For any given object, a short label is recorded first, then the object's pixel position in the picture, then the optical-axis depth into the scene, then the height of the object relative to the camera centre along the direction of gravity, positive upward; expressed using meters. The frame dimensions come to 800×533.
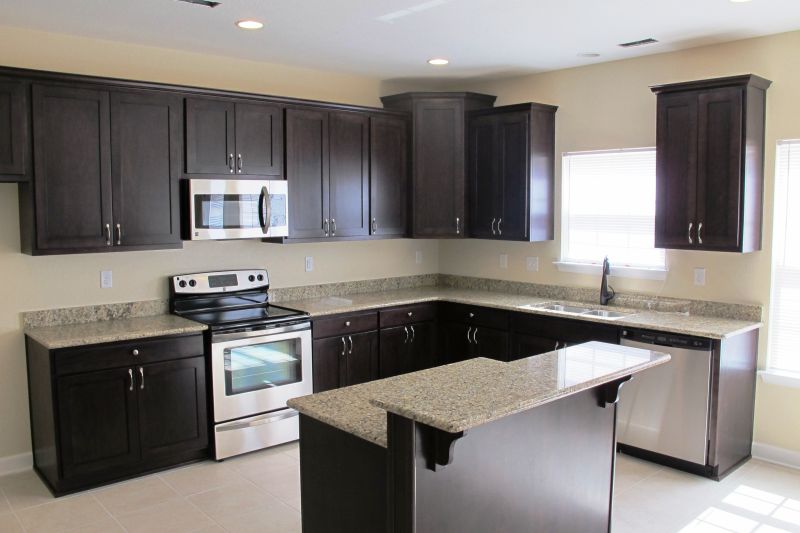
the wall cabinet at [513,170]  5.15 +0.39
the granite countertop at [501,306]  4.07 -0.62
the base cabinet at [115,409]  3.74 -1.07
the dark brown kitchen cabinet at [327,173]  4.86 +0.36
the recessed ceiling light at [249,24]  3.84 +1.13
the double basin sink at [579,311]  4.69 -0.65
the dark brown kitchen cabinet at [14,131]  3.65 +0.50
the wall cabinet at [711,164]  4.02 +0.34
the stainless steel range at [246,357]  4.27 -0.88
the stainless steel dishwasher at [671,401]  3.98 -1.10
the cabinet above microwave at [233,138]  4.32 +0.56
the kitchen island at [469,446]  2.10 -0.80
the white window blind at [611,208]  4.79 +0.09
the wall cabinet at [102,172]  3.80 +0.30
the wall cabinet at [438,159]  5.46 +0.50
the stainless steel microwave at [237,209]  4.30 +0.09
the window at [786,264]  4.14 -0.28
